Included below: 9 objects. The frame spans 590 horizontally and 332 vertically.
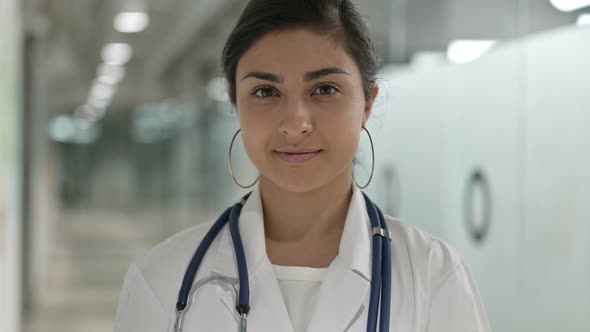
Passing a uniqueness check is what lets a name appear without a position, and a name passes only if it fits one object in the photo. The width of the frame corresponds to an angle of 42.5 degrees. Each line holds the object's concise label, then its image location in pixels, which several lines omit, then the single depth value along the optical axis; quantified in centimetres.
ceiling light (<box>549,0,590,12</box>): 238
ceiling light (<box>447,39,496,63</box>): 308
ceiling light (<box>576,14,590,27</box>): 235
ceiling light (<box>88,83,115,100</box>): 1361
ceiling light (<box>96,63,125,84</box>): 1179
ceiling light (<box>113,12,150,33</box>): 768
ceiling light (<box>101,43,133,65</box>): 980
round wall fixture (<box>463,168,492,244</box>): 307
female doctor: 128
